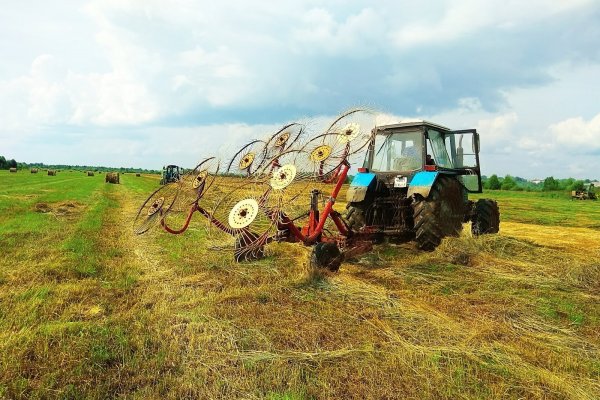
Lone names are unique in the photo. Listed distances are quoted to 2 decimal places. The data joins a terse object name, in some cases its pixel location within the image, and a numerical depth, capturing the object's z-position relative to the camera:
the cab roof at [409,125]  7.70
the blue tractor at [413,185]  7.12
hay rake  5.88
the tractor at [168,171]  32.30
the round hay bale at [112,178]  38.19
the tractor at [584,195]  34.76
